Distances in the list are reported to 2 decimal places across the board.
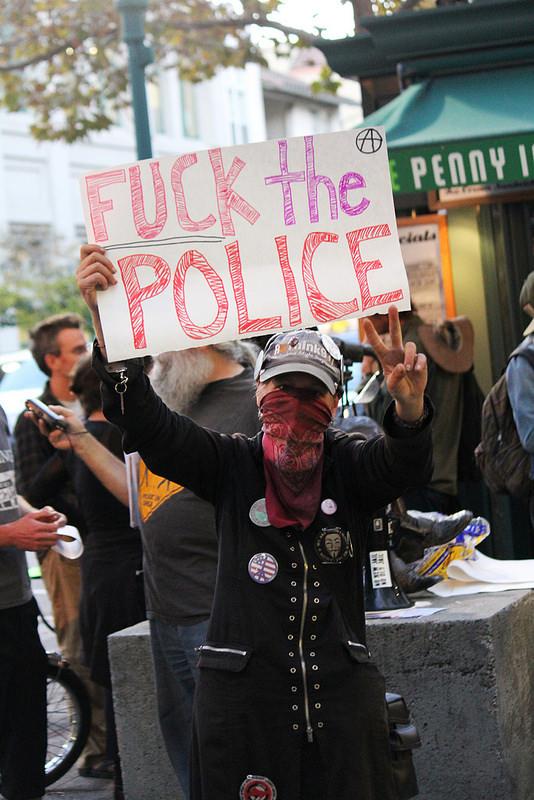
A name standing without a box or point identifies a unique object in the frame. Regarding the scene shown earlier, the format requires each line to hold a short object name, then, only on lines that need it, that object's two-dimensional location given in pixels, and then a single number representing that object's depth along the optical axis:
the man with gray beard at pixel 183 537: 4.45
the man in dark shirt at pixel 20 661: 5.00
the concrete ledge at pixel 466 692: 4.73
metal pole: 10.33
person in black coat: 3.24
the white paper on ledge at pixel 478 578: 5.39
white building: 38.09
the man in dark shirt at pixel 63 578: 6.63
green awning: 7.32
